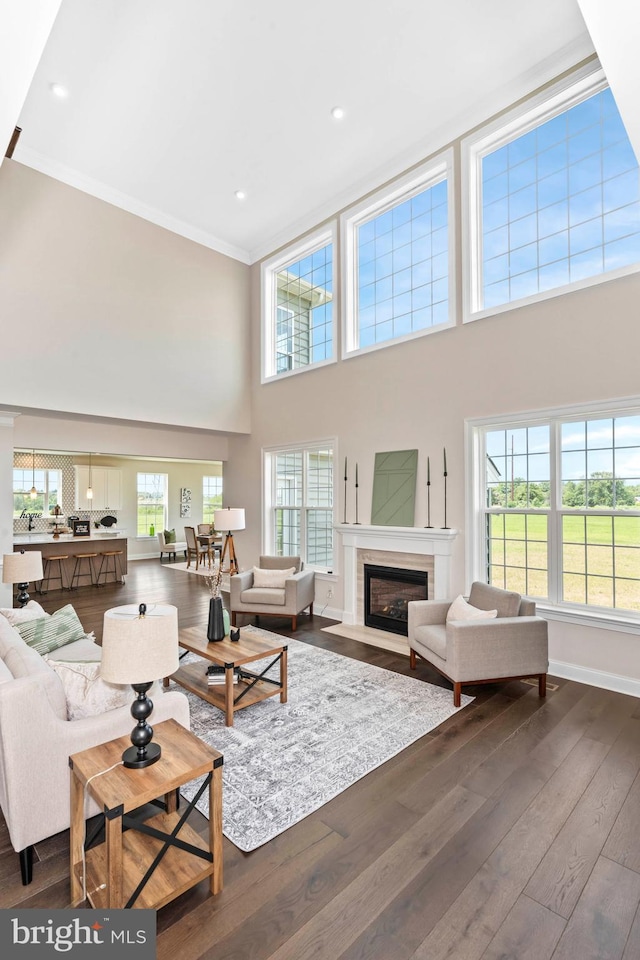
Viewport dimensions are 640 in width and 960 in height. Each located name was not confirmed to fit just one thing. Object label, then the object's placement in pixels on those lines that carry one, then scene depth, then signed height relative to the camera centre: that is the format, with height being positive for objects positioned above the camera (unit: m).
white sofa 1.92 -1.11
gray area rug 2.47 -1.66
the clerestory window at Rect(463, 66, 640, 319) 4.13 +2.84
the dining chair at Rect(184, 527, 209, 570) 10.56 -1.29
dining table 10.22 -1.19
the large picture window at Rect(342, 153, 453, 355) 5.43 +2.88
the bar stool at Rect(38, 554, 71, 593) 8.20 -1.45
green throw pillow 3.43 -1.08
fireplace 5.39 -1.23
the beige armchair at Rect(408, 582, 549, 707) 3.61 -1.25
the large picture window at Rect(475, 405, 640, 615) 3.99 -0.17
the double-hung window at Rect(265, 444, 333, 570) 6.69 -0.20
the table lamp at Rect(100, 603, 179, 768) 1.86 -0.67
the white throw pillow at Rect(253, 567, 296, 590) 5.94 -1.11
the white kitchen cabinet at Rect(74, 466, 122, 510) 11.11 +0.07
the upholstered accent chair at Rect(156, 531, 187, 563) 12.00 -1.44
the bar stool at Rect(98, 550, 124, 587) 9.02 -1.42
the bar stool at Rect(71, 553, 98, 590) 8.62 -1.50
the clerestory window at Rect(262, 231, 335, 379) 6.78 +2.84
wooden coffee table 3.38 -1.49
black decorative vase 3.82 -1.08
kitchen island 8.27 -1.00
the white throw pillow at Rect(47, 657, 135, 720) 2.32 -1.01
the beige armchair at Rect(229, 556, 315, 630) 5.66 -1.30
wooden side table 1.65 -1.32
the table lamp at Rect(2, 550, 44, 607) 4.08 -0.68
